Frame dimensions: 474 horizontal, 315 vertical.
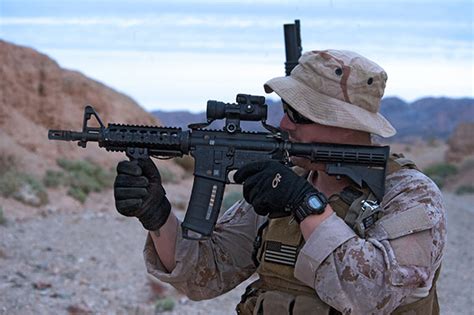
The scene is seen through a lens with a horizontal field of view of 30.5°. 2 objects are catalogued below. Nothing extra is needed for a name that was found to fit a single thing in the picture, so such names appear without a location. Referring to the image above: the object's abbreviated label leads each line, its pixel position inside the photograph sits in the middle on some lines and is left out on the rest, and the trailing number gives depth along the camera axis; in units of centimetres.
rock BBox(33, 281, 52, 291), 755
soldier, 264
